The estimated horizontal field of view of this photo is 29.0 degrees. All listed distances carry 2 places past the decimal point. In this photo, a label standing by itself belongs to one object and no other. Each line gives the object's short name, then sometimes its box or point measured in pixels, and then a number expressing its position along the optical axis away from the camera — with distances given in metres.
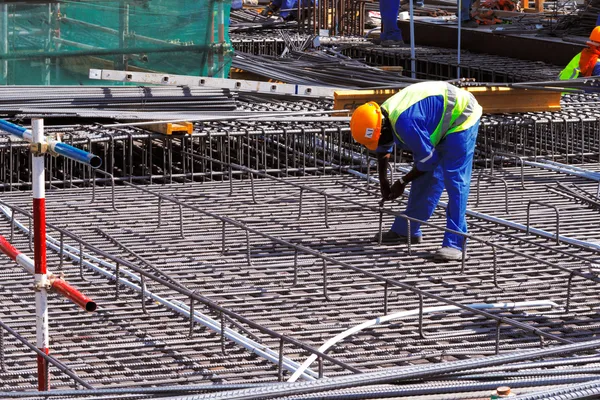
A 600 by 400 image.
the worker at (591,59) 13.75
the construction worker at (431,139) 8.23
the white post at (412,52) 15.68
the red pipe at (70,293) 4.63
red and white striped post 4.98
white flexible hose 5.93
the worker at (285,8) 23.77
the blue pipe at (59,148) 4.67
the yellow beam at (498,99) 12.43
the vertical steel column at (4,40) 12.78
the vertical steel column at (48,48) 13.09
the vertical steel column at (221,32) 13.99
